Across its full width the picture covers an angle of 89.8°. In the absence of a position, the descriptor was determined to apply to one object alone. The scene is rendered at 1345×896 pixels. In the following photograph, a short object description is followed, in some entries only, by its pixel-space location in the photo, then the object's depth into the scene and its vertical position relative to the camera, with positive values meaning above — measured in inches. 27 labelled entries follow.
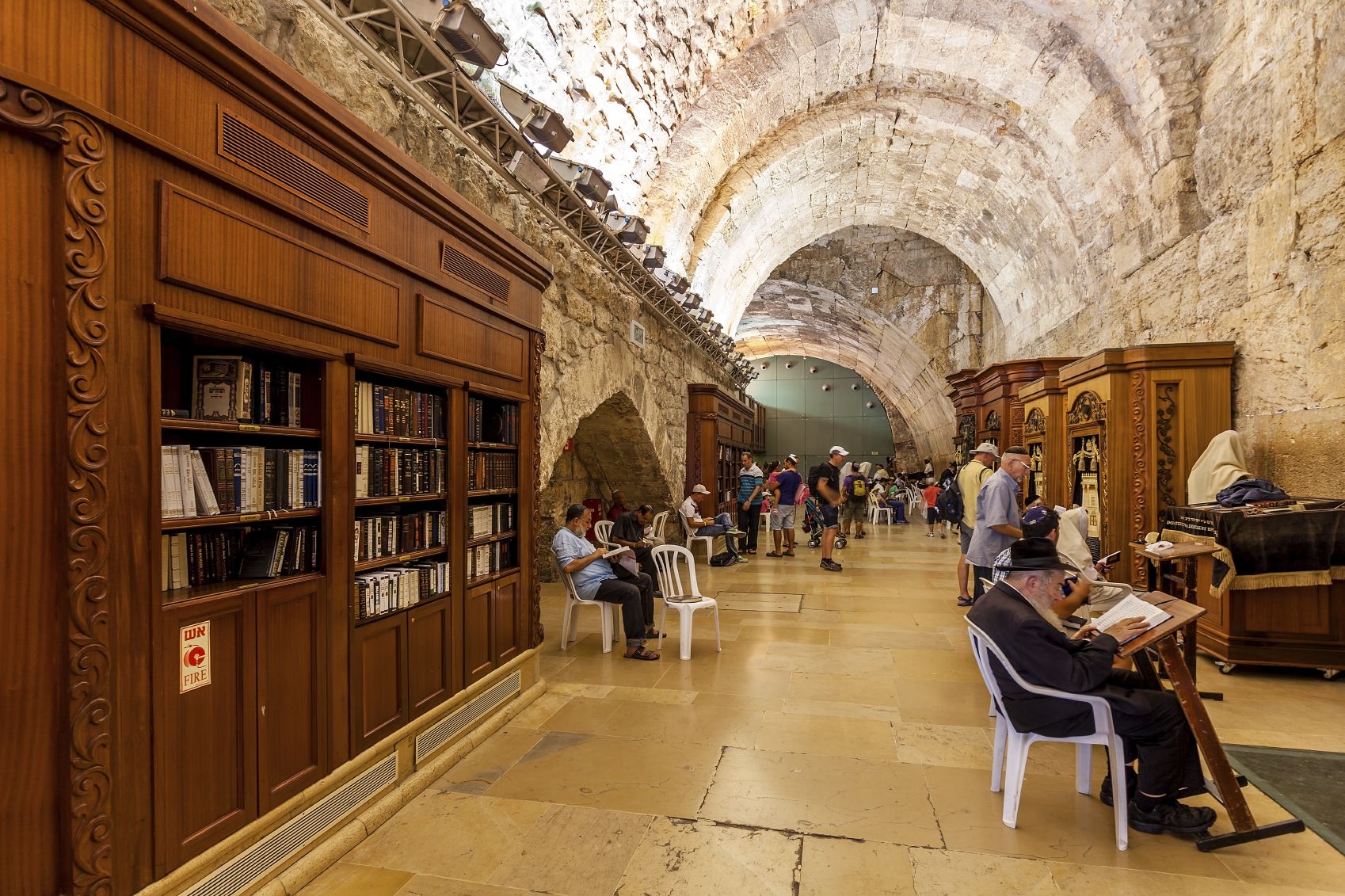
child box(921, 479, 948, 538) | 516.1 -38.1
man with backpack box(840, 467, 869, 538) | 400.2 -24.1
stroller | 395.5 -41.4
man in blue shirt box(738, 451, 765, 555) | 347.8 -22.5
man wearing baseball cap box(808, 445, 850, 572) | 301.4 -17.9
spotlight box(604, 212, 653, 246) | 213.0 +72.9
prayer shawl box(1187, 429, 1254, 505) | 171.9 -3.5
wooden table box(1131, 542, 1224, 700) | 129.4 -28.4
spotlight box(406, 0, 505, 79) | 111.9 +72.8
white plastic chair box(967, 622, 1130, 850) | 86.0 -39.3
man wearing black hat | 86.1 -32.9
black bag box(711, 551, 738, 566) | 315.3 -48.6
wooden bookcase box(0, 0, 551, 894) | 54.3 +3.8
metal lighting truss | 105.3 +68.7
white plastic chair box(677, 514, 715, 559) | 296.4 -39.2
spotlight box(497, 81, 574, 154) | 141.4 +72.3
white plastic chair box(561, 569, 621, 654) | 172.2 -42.9
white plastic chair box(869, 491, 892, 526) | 569.3 -44.7
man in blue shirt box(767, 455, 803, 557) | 339.3 -23.3
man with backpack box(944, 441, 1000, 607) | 221.0 -10.9
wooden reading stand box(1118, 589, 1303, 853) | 84.4 -38.5
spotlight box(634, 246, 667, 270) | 246.1 +73.5
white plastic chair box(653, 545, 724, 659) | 164.1 -34.7
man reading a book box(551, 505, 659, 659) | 166.2 -31.2
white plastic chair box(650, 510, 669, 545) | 292.5 -30.7
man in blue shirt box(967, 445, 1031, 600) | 163.5 -14.9
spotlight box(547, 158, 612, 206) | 171.6 +72.2
